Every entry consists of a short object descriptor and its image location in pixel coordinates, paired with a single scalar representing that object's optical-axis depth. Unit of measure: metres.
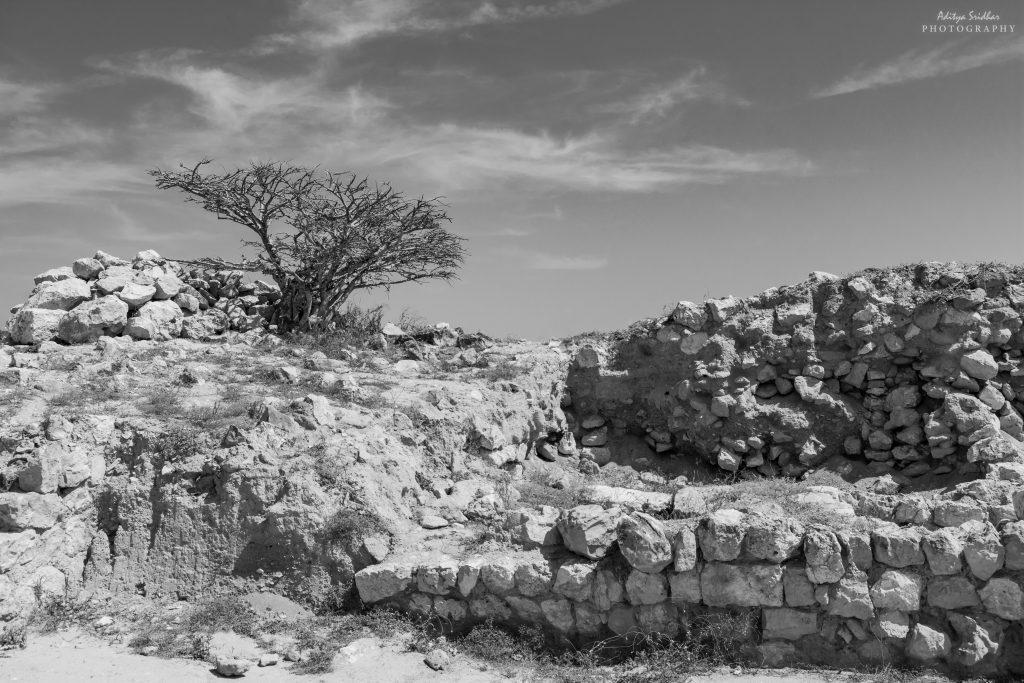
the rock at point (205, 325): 12.12
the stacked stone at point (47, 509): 6.30
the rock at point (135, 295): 11.75
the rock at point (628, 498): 6.78
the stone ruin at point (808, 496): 5.36
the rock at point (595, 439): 11.24
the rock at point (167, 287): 12.41
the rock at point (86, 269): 12.49
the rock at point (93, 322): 11.07
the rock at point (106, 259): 12.88
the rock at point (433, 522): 6.94
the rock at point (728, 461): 10.58
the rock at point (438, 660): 5.50
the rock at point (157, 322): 11.35
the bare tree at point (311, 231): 13.34
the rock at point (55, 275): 12.47
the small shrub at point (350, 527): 6.48
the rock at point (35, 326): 11.07
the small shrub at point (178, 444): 7.09
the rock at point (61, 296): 11.57
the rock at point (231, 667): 5.33
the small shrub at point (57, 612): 5.98
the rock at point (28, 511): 6.59
